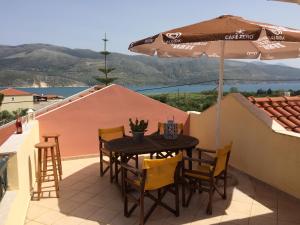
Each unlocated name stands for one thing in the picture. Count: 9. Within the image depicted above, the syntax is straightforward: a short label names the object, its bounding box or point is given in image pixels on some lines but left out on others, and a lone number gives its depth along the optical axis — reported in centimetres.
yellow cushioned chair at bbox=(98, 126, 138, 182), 527
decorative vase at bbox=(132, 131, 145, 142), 506
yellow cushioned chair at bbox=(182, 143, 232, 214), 410
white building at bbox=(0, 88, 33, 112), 5078
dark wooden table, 452
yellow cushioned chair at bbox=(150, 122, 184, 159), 583
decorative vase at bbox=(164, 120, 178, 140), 518
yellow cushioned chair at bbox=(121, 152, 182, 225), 362
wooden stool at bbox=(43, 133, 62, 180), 571
